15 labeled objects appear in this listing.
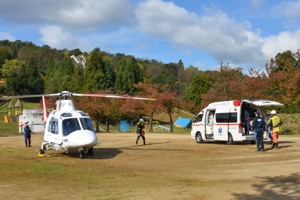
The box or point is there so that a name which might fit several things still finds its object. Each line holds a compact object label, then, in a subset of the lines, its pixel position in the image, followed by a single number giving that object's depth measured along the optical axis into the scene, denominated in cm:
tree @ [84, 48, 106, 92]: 7006
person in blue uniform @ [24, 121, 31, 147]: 2605
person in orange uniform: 1943
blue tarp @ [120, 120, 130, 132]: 5571
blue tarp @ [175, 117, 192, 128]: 6188
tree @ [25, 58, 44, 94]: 8619
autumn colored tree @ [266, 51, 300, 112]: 4000
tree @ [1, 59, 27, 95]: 8338
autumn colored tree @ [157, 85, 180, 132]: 4872
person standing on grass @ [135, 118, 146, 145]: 2411
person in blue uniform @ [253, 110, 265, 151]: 1891
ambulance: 2212
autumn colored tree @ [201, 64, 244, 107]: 4488
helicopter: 1738
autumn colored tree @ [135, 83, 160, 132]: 4900
